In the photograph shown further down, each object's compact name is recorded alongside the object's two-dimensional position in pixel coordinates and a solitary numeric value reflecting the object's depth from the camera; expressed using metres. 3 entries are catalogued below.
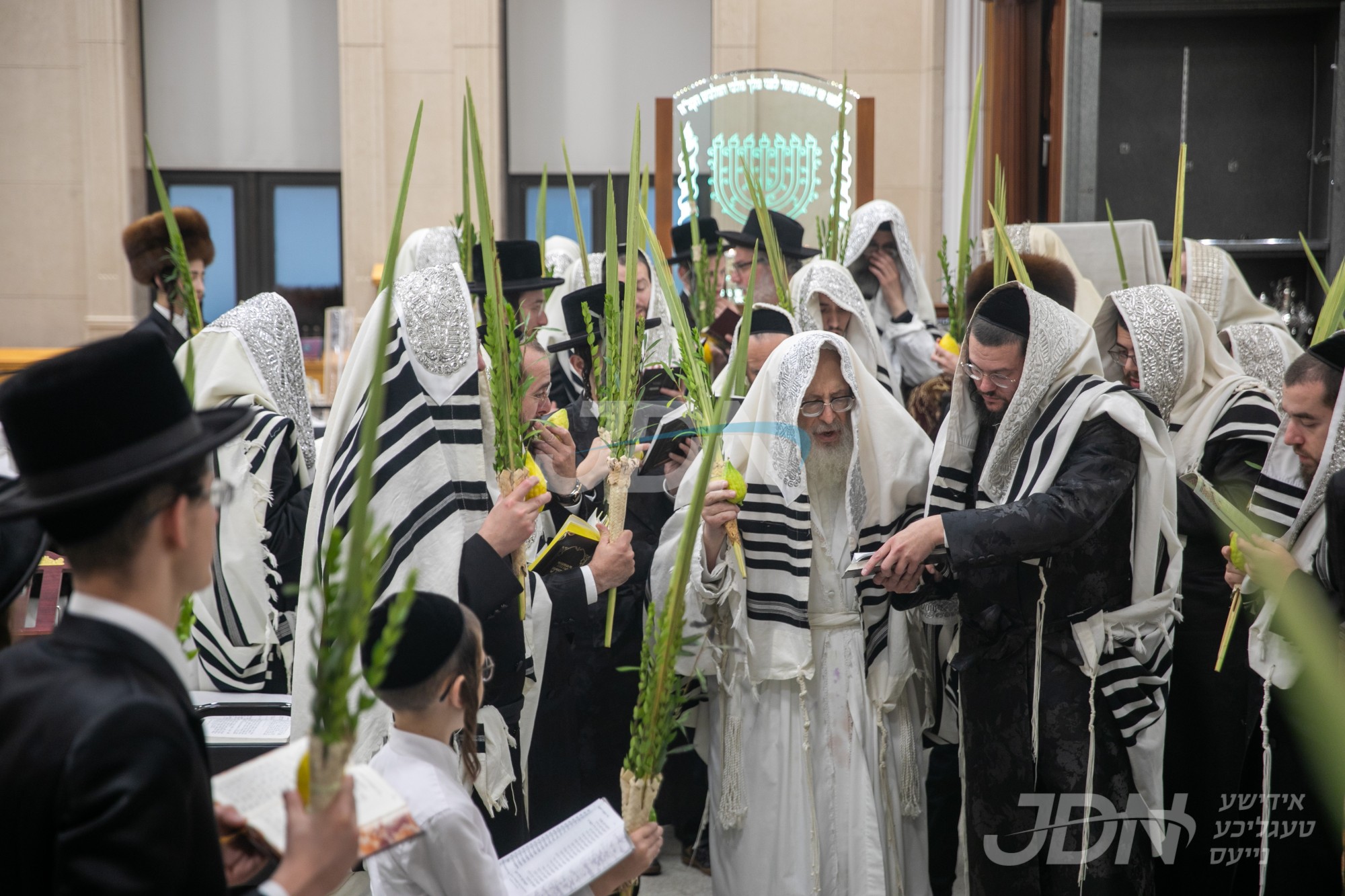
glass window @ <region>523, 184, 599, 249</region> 10.55
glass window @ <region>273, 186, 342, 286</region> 10.71
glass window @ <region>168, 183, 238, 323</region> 10.70
